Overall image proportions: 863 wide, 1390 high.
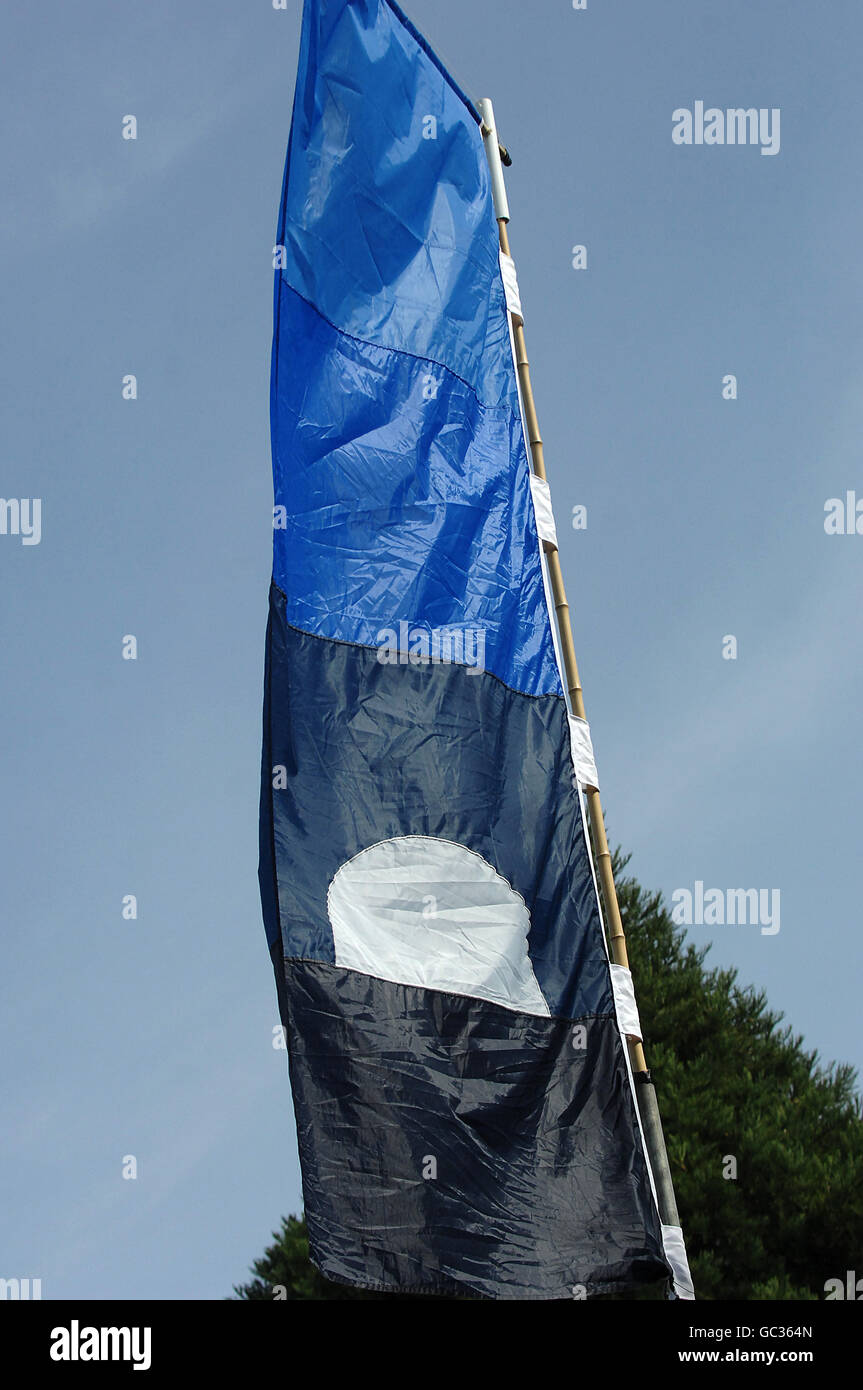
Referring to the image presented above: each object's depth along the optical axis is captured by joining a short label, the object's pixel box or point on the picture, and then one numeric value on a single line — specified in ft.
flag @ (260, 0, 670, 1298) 24.77
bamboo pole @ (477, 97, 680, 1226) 24.94
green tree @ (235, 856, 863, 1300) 47.09
